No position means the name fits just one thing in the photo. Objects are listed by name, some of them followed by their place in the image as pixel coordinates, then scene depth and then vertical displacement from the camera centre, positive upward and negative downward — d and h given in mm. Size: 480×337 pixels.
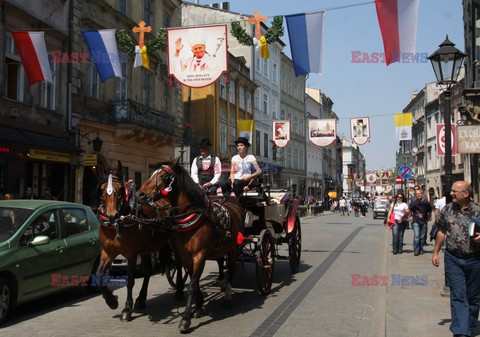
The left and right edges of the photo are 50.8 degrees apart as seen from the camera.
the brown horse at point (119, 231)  6461 -479
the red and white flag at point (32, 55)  13914 +3907
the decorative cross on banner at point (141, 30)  14656 +4802
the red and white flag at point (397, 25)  11156 +3805
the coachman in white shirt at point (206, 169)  8281 +445
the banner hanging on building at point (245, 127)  30078 +4080
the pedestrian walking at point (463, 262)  5504 -756
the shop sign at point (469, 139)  12484 +1379
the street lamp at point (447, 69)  8656 +2236
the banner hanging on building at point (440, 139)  18694 +2104
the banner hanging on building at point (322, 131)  27250 +3478
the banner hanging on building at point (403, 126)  24875 +3409
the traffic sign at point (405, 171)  21500 +1009
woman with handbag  14656 -759
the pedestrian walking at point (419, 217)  14320 -646
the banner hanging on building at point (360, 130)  26398 +3433
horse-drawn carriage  6523 -401
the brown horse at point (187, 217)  6539 -286
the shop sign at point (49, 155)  16062 +1372
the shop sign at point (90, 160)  18250 +1307
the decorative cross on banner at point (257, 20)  13278 +4609
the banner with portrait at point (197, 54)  13086 +3709
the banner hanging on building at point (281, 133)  31797 +3920
